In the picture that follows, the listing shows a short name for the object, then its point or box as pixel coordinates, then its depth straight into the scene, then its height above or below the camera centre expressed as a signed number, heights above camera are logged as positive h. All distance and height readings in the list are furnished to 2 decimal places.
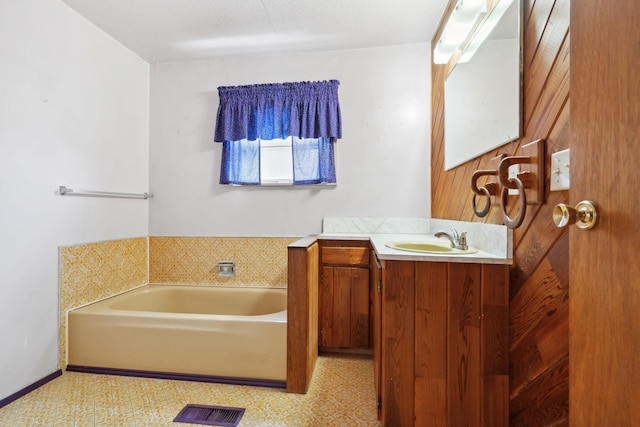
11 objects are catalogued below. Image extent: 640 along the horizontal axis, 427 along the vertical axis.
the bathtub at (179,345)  1.73 -0.85
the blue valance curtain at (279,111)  2.41 +0.83
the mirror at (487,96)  1.19 +0.58
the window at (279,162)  2.43 +0.41
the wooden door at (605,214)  0.45 +0.00
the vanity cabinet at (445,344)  1.17 -0.55
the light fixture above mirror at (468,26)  1.37 +1.03
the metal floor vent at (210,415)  1.44 -1.06
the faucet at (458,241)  1.48 -0.16
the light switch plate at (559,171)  0.87 +0.13
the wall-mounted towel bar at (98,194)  1.88 +0.10
